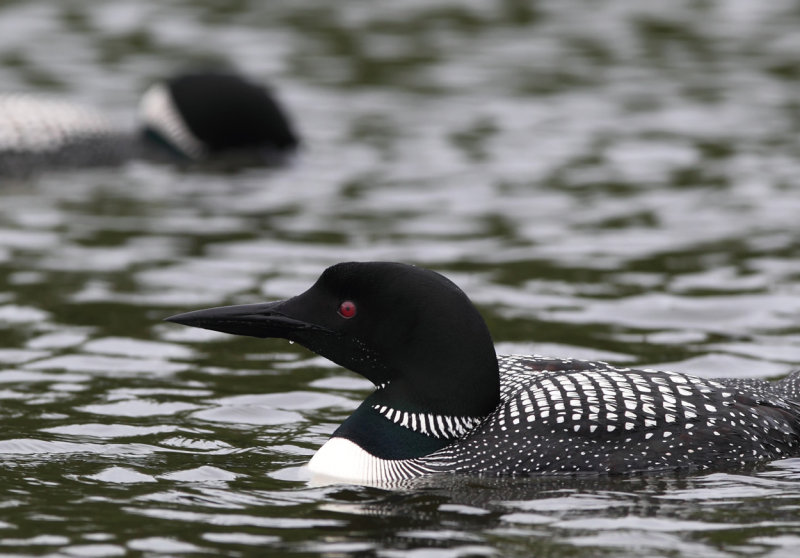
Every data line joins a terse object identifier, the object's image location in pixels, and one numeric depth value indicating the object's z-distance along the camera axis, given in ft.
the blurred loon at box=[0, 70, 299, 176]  72.08
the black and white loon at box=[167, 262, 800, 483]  32.55
